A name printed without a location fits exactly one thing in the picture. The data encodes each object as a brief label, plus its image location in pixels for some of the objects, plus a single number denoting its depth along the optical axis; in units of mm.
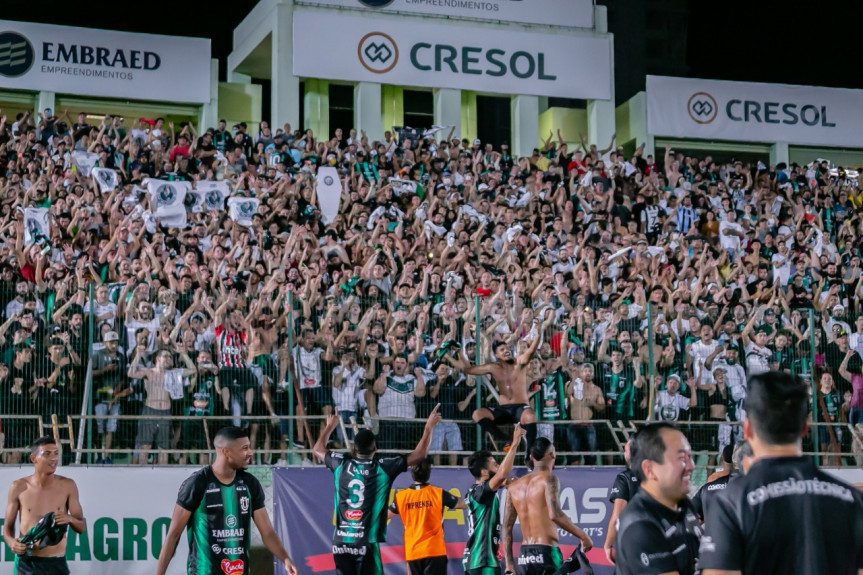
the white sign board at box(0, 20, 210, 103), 29484
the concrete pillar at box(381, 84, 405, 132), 32219
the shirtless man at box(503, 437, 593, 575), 11461
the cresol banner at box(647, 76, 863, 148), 33906
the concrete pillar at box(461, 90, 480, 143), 32750
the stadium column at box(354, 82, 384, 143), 30953
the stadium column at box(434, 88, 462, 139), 31672
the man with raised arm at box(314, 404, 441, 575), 12070
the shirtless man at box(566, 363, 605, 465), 17422
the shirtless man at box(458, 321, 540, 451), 16062
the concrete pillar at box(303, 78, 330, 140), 31281
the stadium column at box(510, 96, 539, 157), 32438
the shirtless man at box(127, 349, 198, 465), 15750
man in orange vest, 13203
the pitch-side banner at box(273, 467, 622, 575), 15172
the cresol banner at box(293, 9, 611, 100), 30875
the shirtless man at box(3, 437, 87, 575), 11547
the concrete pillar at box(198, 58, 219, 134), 30875
